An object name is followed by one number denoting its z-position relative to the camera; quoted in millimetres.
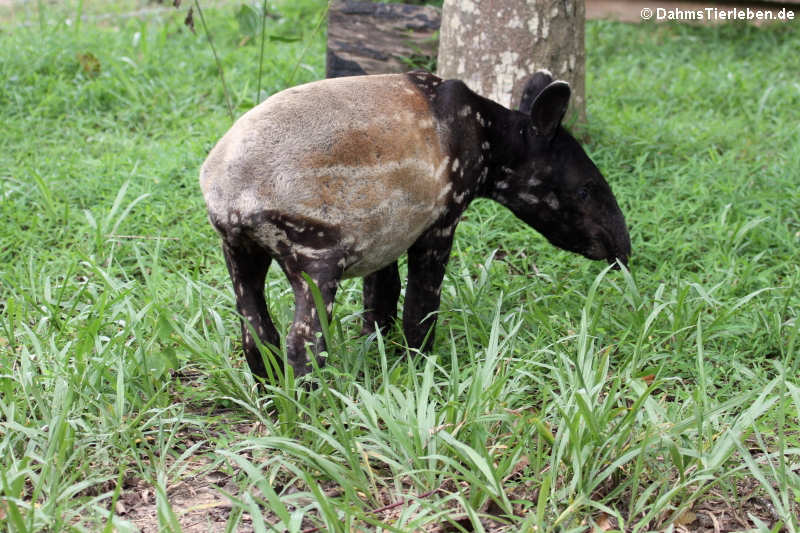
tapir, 2947
